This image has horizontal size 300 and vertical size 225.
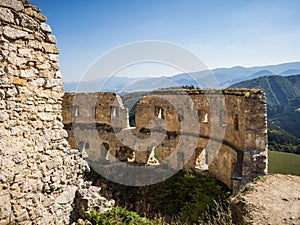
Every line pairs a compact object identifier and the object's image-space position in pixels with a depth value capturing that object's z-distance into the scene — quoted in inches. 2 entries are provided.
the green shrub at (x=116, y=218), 243.0
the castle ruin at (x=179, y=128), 448.5
